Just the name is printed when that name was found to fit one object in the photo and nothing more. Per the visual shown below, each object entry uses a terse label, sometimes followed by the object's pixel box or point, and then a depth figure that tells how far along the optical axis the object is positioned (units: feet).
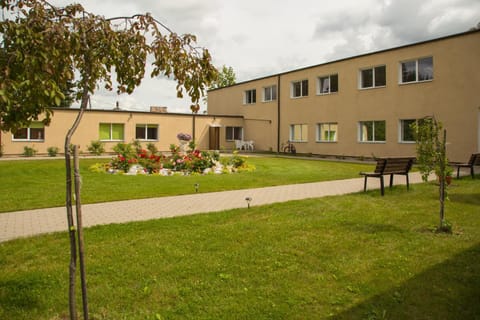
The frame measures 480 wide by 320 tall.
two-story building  62.28
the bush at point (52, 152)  85.20
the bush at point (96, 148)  89.15
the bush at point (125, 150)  51.77
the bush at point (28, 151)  84.79
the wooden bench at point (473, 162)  43.78
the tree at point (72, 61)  9.35
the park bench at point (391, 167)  33.17
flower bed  50.19
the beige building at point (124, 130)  88.69
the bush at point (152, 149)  55.39
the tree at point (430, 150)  22.04
